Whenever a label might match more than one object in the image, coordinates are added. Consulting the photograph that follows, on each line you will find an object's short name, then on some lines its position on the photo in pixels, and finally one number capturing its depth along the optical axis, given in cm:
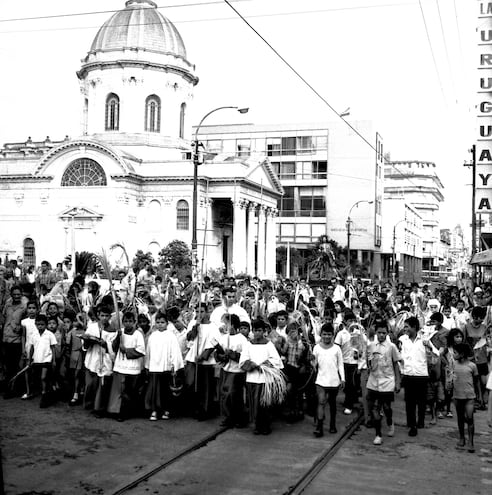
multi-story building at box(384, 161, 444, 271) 10969
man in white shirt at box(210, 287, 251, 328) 1175
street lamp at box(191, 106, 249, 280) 2302
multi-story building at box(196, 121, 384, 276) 7244
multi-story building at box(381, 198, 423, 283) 7919
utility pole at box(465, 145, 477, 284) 3631
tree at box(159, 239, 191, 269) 4558
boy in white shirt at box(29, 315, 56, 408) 1050
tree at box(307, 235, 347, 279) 3316
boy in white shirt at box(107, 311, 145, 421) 974
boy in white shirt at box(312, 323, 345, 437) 924
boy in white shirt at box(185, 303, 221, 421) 1001
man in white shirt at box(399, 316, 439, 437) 947
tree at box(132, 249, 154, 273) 4077
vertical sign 2281
